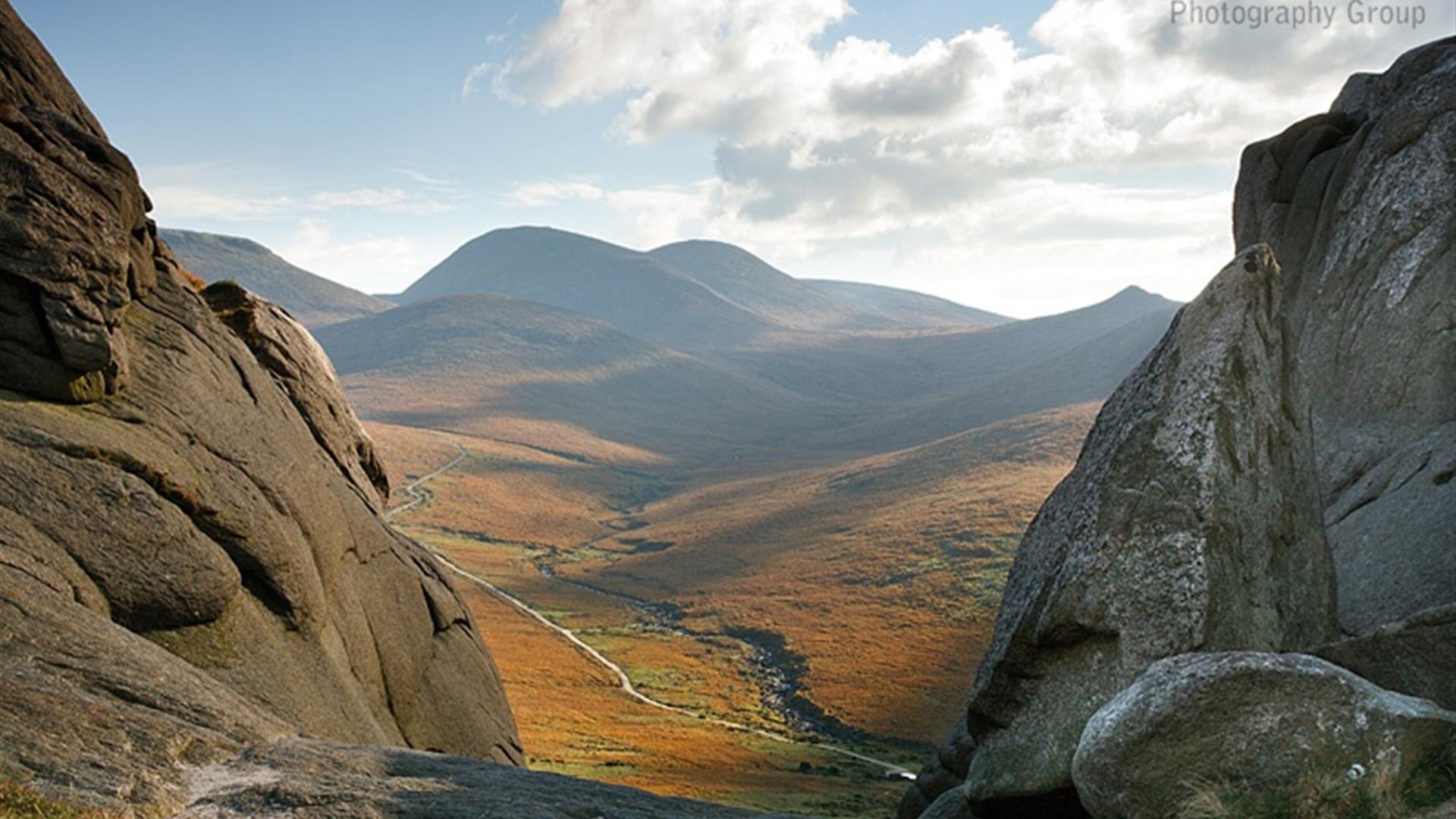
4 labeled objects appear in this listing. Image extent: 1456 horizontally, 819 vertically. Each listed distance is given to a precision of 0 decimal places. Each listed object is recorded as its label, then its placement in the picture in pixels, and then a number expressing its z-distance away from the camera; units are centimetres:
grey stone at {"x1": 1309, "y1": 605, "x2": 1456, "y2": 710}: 1666
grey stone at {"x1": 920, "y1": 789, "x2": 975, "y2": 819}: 2102
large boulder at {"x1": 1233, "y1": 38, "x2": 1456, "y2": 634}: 2544
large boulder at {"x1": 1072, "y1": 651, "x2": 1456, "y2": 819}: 1319
